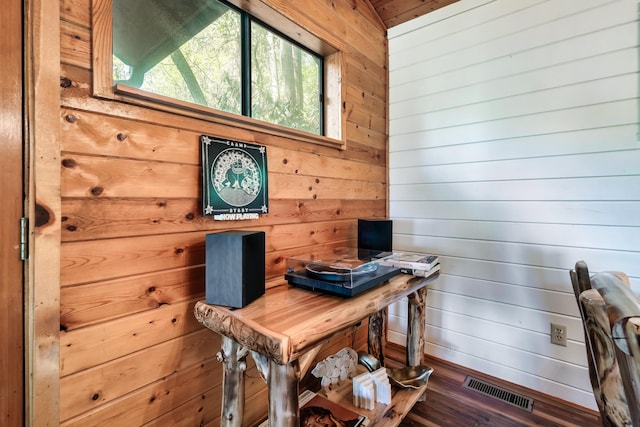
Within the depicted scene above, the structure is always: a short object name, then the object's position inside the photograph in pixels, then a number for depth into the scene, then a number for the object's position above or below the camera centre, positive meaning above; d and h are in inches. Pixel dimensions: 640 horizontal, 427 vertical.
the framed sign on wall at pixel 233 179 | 47.2 +5.9
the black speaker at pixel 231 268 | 40.0 -7.9
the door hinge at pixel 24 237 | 32.8 -2.8
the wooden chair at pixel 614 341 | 20.1 -11.4
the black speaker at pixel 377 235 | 74.0 -5.8
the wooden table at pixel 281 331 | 33.1 -14.6
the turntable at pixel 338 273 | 45.6 -10.6
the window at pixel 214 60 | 43.8 +28.8
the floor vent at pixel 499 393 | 65.0 -43.2
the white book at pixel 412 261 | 59.3 -10.5
